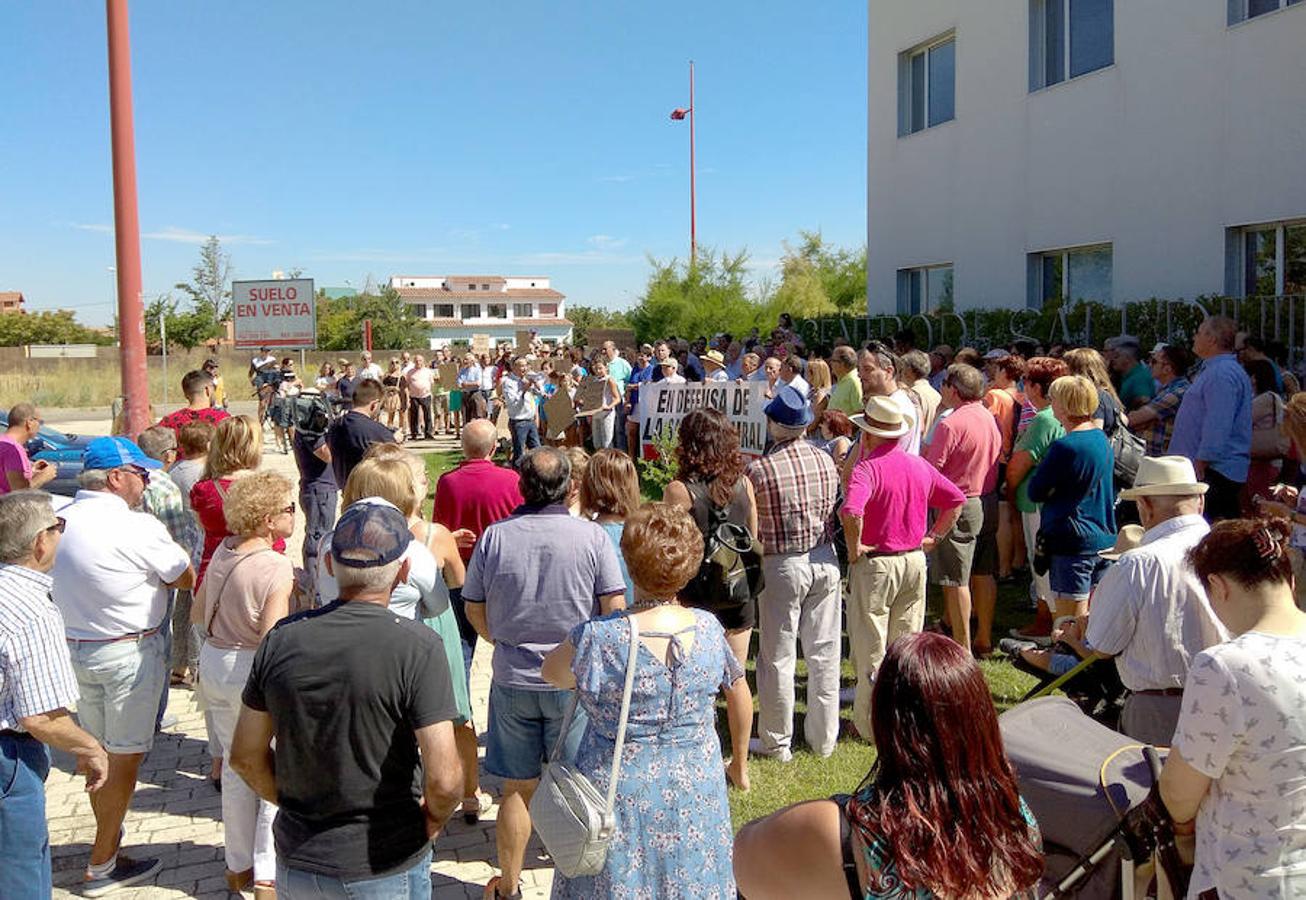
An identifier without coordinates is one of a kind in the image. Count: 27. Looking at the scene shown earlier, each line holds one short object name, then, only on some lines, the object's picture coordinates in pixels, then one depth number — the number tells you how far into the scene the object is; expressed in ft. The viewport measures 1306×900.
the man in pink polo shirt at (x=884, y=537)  18.15
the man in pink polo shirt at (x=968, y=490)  22.04
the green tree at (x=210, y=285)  196.44
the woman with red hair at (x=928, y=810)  6.78
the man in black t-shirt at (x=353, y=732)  9.27
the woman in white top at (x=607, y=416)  49.83
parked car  38.01
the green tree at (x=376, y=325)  225.76
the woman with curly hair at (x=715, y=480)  16.90
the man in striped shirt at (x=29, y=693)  10.98
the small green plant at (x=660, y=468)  41.65
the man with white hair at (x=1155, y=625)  11.78
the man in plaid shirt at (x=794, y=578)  17.83
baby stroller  8.71
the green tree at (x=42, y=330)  225.76
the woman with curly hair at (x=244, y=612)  13.65
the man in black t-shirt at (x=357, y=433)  25.62
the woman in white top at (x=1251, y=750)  8.35
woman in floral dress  10.07
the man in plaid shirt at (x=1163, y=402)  26.53
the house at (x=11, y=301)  371.15
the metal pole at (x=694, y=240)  106.77
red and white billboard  70.64
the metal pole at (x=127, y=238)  27.63
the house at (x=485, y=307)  333.62
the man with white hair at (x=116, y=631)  14.57
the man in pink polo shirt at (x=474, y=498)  17.61
